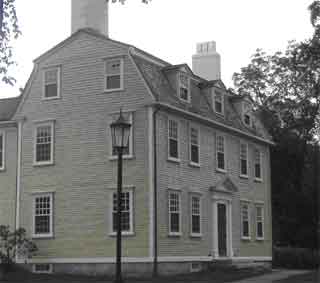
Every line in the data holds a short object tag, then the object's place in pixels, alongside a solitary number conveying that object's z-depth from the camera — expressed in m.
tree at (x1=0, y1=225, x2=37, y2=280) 27.17
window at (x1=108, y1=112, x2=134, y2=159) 26.83
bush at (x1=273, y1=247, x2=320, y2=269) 38.09
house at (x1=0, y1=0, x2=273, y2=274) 26.59
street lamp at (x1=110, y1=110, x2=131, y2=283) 15.52
